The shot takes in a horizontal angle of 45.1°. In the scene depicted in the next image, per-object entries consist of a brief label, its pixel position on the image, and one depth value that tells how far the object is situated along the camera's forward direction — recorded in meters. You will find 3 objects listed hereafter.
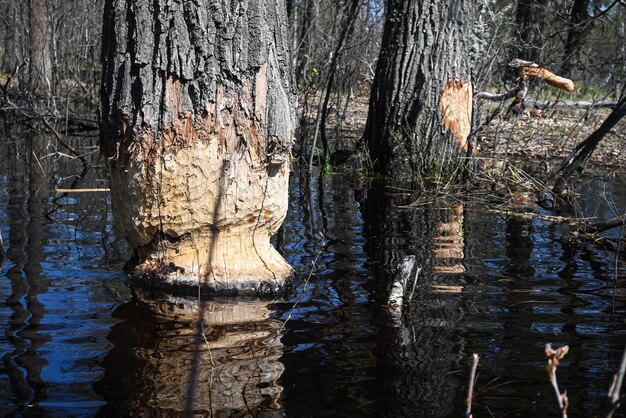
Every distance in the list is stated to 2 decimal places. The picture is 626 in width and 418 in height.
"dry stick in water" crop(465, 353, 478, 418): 1.61
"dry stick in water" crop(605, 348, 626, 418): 1.40
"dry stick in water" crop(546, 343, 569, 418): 1.50
